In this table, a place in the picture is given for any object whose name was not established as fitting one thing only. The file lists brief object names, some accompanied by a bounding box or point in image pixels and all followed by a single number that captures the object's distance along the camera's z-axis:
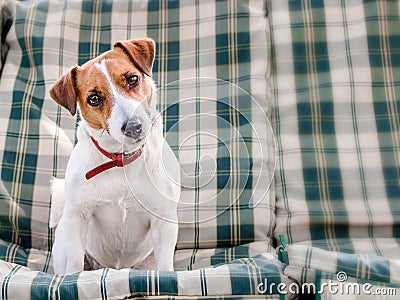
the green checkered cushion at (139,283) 0.94
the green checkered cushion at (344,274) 0.95
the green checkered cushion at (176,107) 1.21
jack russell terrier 1.08
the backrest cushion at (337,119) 1.31
